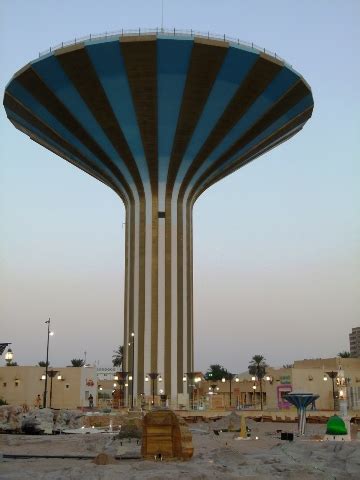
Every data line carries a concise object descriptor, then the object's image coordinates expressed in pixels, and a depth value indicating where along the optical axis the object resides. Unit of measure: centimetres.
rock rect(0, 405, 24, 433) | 3644
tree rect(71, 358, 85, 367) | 11350
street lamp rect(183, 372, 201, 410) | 5319
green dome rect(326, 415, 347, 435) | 2791
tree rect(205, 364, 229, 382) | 13130
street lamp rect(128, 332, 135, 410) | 5285
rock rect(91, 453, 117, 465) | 1883
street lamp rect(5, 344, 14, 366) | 2454
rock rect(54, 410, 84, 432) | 3914
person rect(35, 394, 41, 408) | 5812
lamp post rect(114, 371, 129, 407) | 5406
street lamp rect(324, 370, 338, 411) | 4609
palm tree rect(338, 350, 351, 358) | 11175
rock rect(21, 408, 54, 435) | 3544
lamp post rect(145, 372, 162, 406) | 4860
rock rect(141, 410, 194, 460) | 1989
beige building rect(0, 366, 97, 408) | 6325
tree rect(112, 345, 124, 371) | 12550
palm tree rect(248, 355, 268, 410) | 11934
